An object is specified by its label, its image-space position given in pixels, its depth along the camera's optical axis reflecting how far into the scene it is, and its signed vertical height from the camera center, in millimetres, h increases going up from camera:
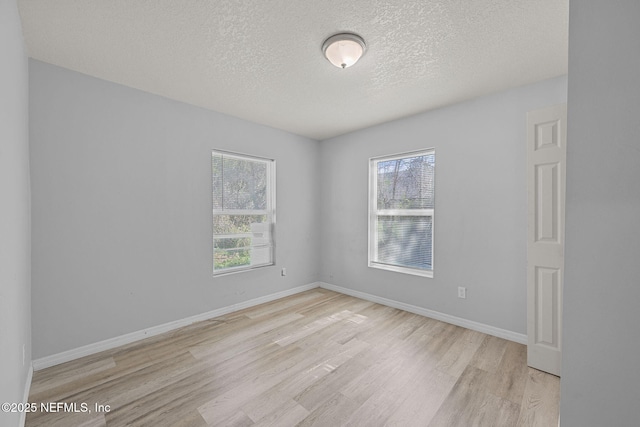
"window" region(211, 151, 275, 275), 3316 +12
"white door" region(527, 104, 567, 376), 2064 -169
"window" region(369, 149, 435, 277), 3316 +5
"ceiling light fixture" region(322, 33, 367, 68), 1836 +1214
